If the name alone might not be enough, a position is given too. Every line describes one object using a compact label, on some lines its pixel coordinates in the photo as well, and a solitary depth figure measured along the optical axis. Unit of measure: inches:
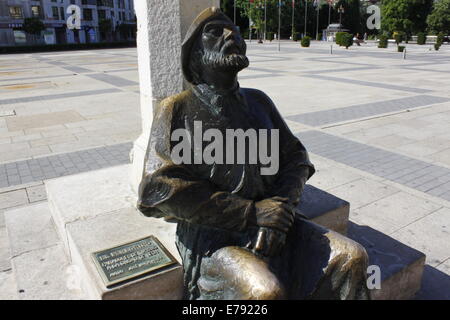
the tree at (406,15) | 1878.7
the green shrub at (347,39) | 1292.4
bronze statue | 78.9
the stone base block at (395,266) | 109.5
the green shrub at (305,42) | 1364.4
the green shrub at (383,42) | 1285.9
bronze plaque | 93.3
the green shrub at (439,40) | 1204.0
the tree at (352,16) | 2228.8
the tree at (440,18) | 1807.3
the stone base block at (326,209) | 121.3
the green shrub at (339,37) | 1347.9
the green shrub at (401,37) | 1421.9
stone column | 119.0
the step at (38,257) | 104.6
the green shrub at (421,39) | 1489.5
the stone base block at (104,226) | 93.8
